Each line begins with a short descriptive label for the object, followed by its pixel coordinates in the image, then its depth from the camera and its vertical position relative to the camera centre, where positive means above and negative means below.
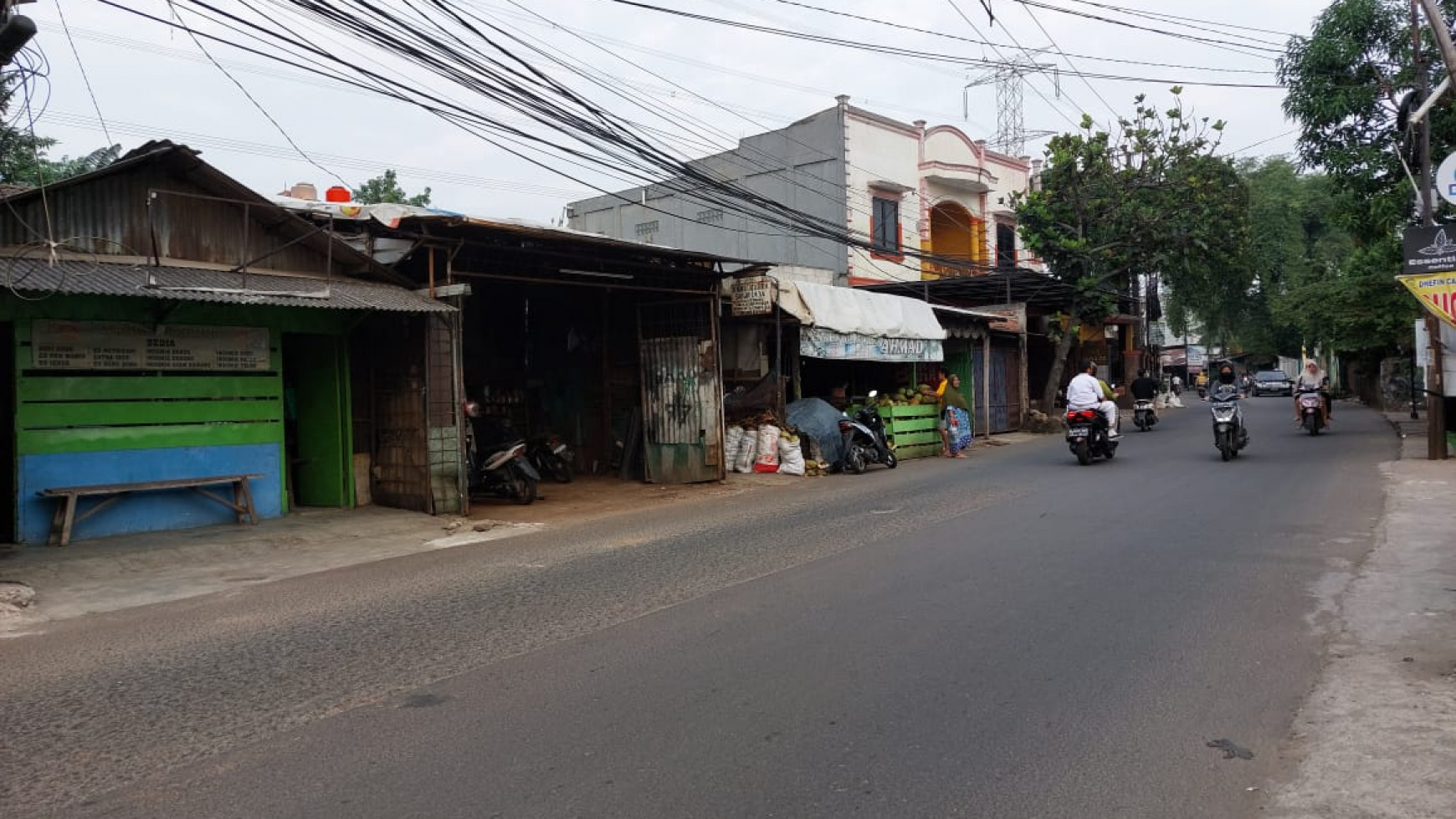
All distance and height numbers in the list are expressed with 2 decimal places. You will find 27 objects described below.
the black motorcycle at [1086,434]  15.52 -0.91
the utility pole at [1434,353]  14.56 +0.20
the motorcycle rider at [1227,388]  15.53 -0.25
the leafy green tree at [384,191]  33.62 +7.24
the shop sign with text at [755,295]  15.69 +1.48
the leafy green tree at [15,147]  8.77 +4.00
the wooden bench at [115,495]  9.41 -0.92
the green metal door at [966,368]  24.20 +0.31
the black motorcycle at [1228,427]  15.22 -0.84
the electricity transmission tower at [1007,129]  39.50 +10.33
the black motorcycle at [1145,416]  24.67 -1.03
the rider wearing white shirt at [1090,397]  15.79 -0.34
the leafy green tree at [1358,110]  18.61 +5.09
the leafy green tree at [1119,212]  25.75 +4.39
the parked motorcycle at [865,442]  16.38 -0.99
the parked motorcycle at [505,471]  12.99 -1.02
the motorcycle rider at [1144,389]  24.61 -0.34
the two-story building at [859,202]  28.06 +5.78
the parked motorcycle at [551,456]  15.59 -1.00
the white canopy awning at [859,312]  16.16 +1.31
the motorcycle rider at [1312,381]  20.14 -0.22
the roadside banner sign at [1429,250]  9.15 +1.25
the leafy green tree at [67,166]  19.28 +5.41
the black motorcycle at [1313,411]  19.88 -0.83
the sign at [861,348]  16.97 +0.68
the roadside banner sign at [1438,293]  7.90 +0.63
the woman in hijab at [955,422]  19.64 -0.83
